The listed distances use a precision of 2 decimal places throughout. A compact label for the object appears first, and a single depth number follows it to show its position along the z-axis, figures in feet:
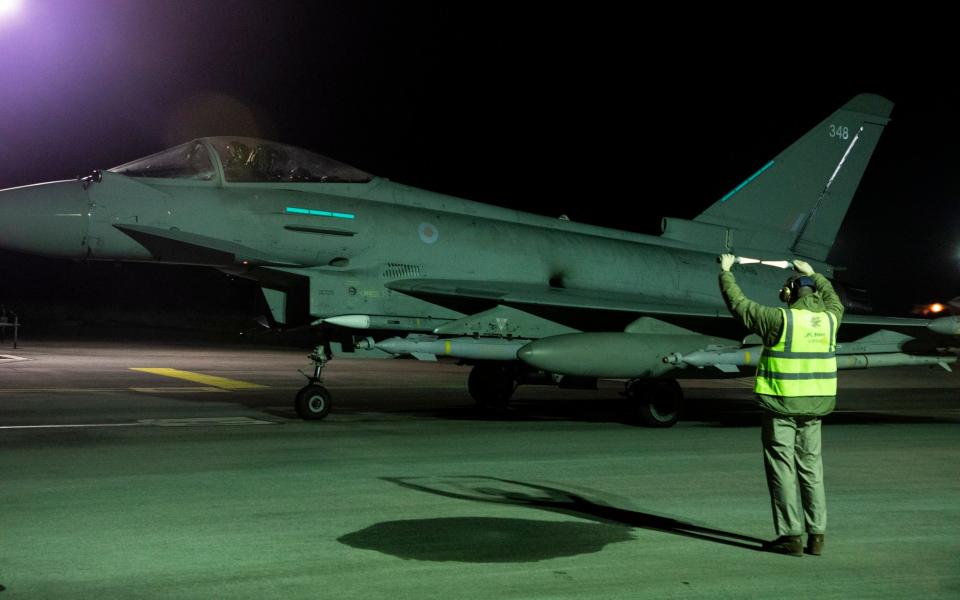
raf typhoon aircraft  38.73
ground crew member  19.17
